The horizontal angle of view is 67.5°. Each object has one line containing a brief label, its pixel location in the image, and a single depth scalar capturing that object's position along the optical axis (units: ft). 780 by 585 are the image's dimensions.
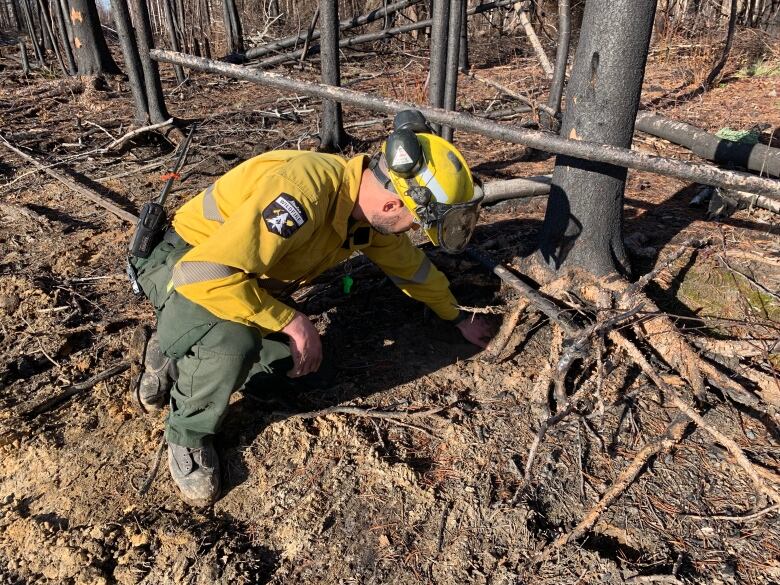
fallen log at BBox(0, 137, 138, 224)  15.26
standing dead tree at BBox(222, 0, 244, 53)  35.32
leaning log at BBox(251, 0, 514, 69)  30.57
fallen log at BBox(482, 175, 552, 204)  13.00
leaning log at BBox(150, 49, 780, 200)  7.75
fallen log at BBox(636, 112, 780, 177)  14.37
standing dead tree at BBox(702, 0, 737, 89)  23.73
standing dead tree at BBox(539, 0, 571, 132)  16.38
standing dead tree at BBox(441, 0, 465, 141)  15.06
